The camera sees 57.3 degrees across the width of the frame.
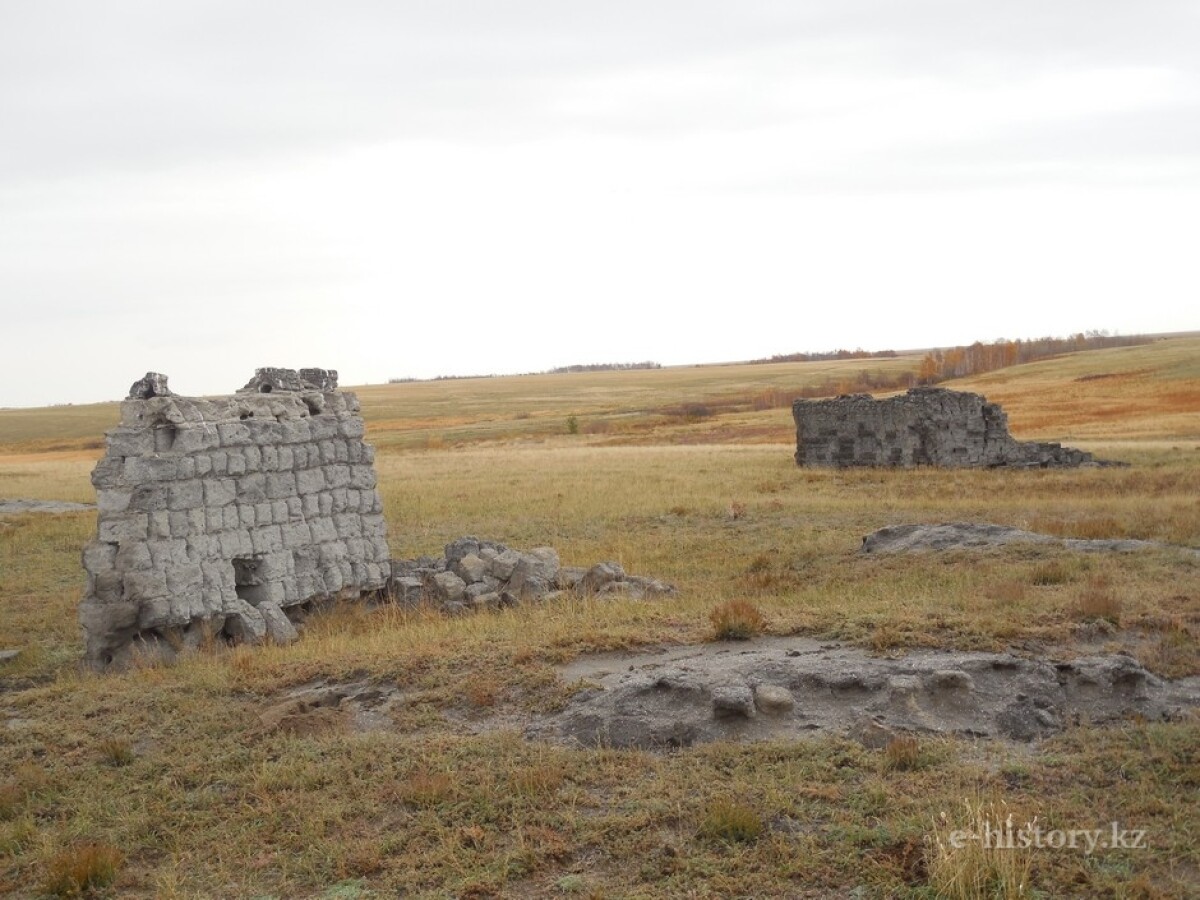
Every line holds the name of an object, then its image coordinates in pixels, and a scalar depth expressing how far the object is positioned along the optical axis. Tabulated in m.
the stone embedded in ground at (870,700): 7.89
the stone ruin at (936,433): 32.00
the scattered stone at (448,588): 14.41
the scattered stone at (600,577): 13.94
